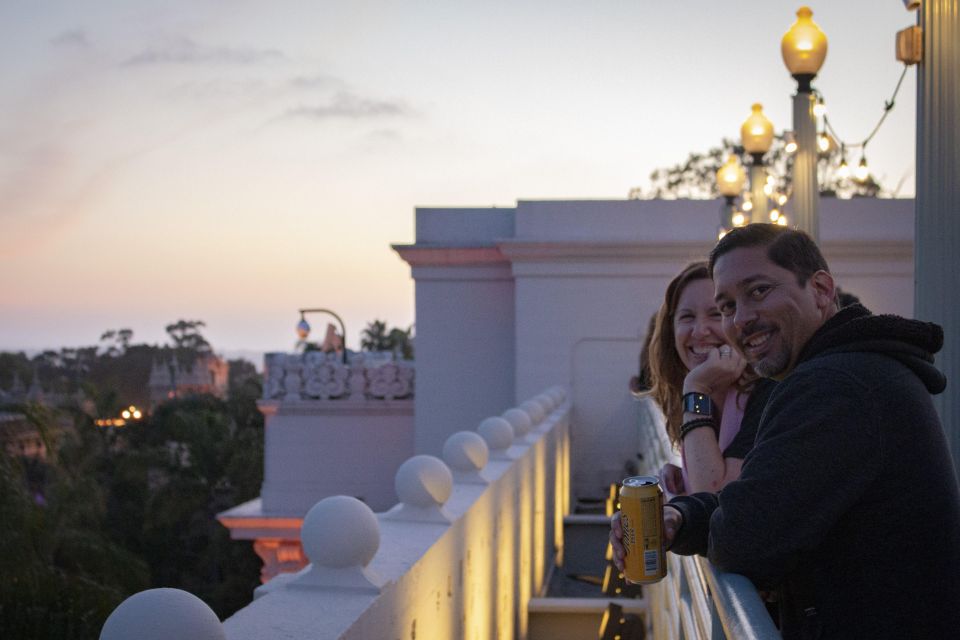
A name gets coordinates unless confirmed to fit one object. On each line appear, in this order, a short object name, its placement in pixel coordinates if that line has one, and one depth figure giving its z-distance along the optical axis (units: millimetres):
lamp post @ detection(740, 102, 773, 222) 10609
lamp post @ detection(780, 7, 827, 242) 8047
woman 3107
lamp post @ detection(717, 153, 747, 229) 13055
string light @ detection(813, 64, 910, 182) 10141
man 1970
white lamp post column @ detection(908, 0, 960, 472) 4066
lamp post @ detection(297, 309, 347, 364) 22141
